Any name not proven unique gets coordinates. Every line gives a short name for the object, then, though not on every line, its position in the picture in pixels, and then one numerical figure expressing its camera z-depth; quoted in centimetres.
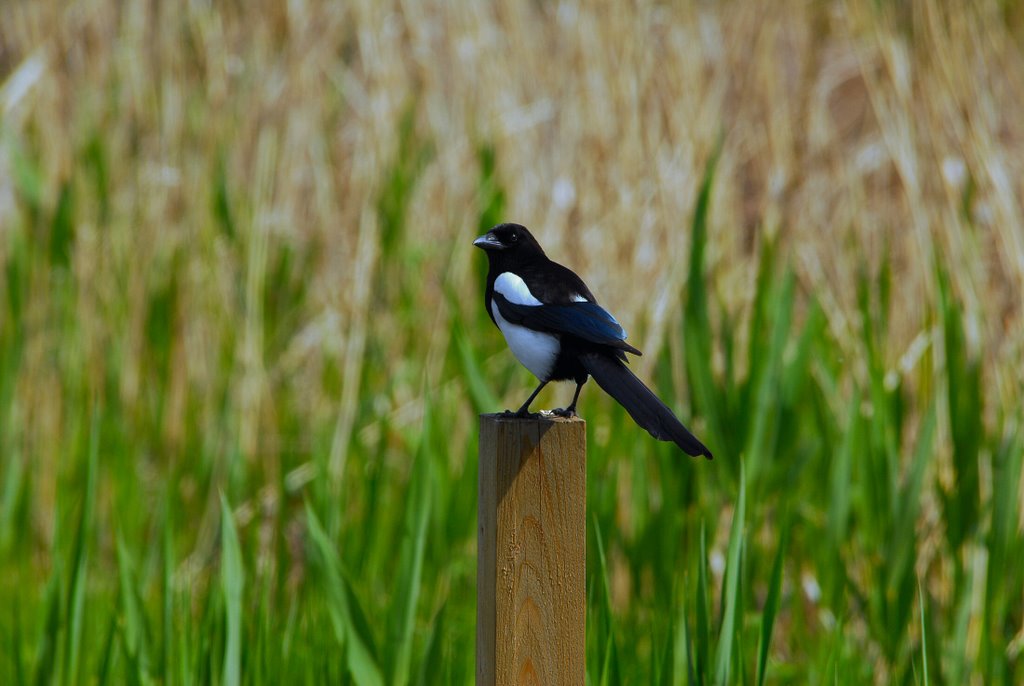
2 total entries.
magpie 1395
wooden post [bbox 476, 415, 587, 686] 1390
